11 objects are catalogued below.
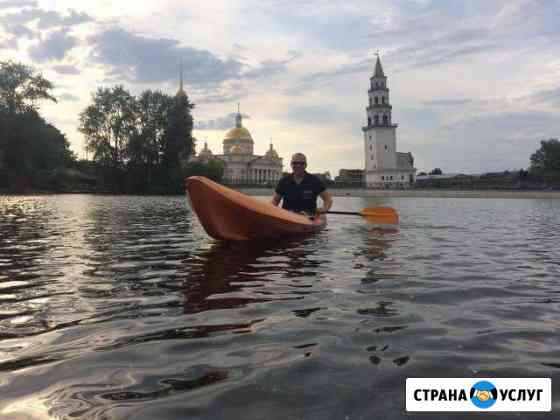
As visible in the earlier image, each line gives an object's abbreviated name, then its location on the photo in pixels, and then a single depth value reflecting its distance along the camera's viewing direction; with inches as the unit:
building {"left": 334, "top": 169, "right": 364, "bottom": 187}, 4746.6
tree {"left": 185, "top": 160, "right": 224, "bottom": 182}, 2413.9
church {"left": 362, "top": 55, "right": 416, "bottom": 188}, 3508.9
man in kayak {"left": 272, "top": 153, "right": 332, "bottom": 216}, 384.5
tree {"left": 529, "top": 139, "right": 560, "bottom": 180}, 2864.2
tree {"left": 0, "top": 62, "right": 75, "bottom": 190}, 1748.3
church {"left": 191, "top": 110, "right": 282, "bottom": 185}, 4549.7
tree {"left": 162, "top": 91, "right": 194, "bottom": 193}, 2164.1
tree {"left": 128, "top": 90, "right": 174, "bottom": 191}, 2151.8
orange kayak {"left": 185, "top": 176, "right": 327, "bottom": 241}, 326.0
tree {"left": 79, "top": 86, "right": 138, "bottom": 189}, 2101.4
